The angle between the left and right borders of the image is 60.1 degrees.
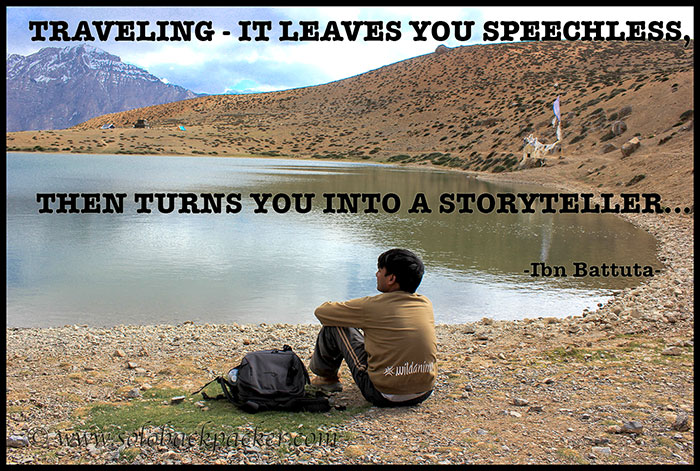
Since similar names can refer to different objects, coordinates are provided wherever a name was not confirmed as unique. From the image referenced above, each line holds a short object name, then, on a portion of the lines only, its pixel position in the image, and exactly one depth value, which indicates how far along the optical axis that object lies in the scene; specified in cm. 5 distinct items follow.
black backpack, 397
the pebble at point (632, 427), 354
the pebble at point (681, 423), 355
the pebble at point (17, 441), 335
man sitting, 397
